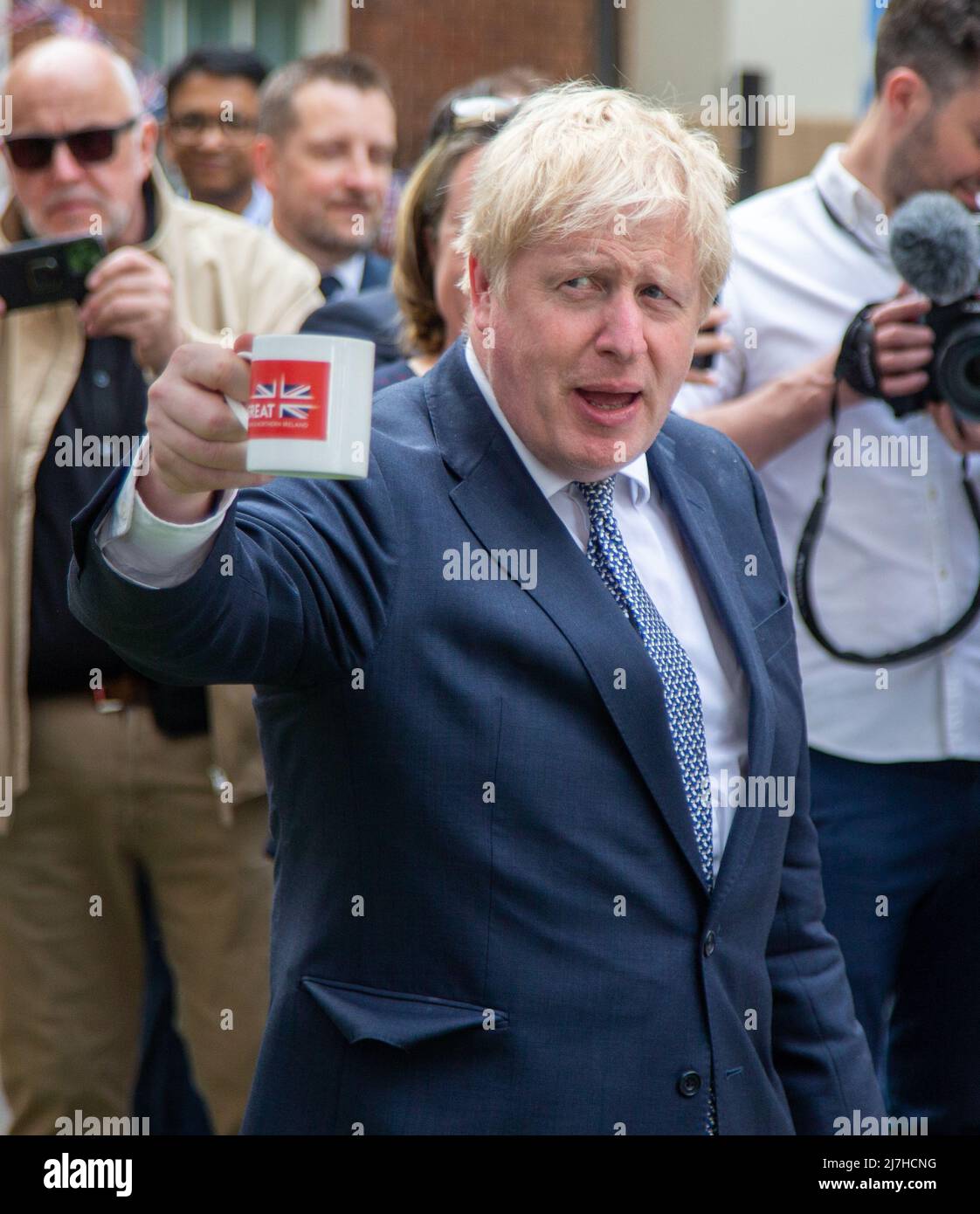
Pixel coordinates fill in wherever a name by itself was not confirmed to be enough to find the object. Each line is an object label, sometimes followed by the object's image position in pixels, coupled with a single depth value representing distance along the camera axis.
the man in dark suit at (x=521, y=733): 1.92
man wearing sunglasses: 3.45
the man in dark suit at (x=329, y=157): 4.81
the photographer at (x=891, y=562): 3.01
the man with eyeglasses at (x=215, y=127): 5.84
